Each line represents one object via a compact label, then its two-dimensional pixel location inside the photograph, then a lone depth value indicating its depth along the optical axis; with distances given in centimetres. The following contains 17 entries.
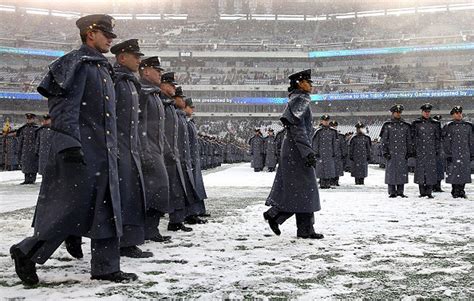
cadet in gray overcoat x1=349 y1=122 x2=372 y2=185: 1582
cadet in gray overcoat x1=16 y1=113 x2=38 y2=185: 1463
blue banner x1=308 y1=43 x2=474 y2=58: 5312
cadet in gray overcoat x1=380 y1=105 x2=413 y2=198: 1098
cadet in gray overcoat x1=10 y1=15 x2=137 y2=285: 351
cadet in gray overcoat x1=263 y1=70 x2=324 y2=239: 565
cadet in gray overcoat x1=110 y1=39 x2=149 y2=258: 424
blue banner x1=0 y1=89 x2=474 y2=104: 4885
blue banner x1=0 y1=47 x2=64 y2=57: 5416
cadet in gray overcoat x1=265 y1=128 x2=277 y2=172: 2539
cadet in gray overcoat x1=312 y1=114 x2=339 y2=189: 1434
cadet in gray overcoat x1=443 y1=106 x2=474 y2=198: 1062
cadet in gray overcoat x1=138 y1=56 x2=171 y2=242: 519
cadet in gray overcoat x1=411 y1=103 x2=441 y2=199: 1084
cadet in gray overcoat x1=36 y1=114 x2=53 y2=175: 1366
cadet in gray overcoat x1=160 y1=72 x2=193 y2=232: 612
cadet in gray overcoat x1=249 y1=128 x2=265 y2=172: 2586
